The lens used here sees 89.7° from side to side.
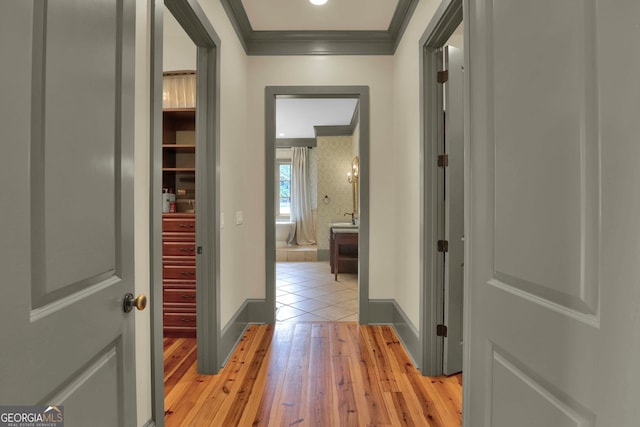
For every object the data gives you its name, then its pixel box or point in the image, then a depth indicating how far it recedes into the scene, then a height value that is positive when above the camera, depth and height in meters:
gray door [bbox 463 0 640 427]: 0.61 +0.01
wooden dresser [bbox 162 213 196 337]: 2.97 -0.57
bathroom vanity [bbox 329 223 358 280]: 5.39 -0.58
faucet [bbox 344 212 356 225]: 6.65 -0.02
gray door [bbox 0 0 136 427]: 0.62 +0.02
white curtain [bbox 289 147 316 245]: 8.29 +0.53
